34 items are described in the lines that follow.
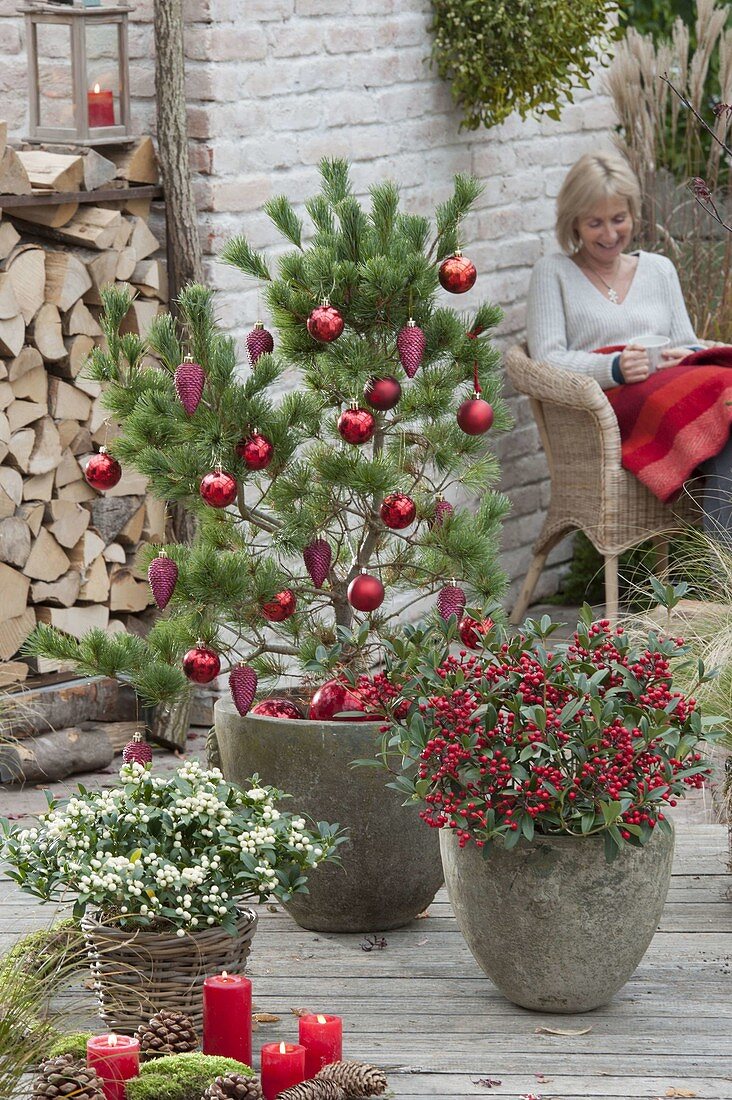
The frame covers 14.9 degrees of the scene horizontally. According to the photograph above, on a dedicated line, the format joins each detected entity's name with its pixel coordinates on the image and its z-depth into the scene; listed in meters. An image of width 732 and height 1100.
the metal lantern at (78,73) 6.25
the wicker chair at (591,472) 7.83
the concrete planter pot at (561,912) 3.80
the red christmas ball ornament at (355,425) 4.47
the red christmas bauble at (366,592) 4.51
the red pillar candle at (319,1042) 3.51
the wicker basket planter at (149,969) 3.74
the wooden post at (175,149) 6.56
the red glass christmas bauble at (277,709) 4.56
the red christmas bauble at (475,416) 4.65
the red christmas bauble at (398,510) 4.53
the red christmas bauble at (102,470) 4.57
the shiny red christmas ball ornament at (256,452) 4.47
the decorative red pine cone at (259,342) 4.69
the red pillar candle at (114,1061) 3.35
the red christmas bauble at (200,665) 4.47
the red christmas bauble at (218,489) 4.35
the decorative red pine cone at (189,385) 4.40
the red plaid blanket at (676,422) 7.66
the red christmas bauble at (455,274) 4.63
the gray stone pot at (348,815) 4.40
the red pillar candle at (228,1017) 3.59
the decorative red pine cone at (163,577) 4.40
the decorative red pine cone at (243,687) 4.44
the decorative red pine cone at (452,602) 4.65
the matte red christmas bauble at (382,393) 4.55
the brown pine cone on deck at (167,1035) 3.63
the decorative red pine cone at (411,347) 4.49
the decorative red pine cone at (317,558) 4.61
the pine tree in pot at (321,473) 4.45
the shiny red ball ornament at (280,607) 4.59
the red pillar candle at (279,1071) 3.42
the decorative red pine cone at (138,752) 4.42
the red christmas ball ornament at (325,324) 4.41
